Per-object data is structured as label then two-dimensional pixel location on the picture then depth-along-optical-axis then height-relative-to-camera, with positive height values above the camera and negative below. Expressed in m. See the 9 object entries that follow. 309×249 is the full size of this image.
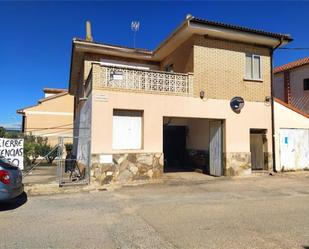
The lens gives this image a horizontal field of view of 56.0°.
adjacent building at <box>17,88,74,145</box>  27.45 +2.83
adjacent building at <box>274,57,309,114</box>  20.55 +4.77
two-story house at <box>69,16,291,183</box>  11.47 +1.99
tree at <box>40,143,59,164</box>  19.58 -0.50
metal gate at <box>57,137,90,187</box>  10.98 -0.96
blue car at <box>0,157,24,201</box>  7.37 -0.94
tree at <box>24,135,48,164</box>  16.37 -0.20
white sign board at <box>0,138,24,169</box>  11.34 -0.18
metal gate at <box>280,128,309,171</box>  14.80 -0.03
